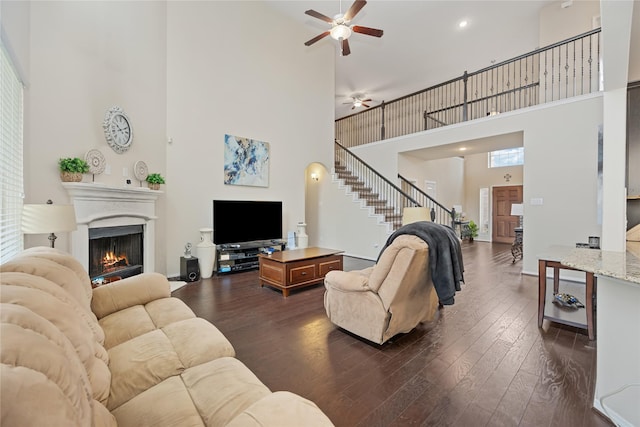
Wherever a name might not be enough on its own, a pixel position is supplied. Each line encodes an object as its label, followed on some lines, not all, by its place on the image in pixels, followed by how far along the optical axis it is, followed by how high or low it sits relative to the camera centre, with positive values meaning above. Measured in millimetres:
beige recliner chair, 2258 -754
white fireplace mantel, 3375 -11
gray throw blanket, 2260 -380
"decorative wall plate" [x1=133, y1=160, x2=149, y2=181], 4109 +599
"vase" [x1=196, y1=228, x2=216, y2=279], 4719 -758
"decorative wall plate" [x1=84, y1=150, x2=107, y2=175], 3582 +641
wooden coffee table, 3826 -835
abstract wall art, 5352 +998
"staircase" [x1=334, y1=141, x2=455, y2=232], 7176 +588
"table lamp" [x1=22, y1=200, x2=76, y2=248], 2301 -87
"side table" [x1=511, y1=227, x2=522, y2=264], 6637 -831
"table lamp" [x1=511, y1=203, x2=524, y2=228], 6061 +79
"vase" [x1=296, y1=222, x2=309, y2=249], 6305 -604
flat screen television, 5047 -202
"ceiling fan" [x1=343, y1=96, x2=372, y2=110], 8359 +3331
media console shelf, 4984 -848
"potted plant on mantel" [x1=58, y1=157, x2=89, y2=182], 3279 +489
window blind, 2214 +426
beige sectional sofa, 596 -649
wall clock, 3793 +1137
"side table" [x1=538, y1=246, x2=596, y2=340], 2566 -813
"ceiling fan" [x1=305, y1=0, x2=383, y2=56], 4013 +2943
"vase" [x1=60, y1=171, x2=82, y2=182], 3296 +396
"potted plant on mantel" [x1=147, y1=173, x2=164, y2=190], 4219 +455
